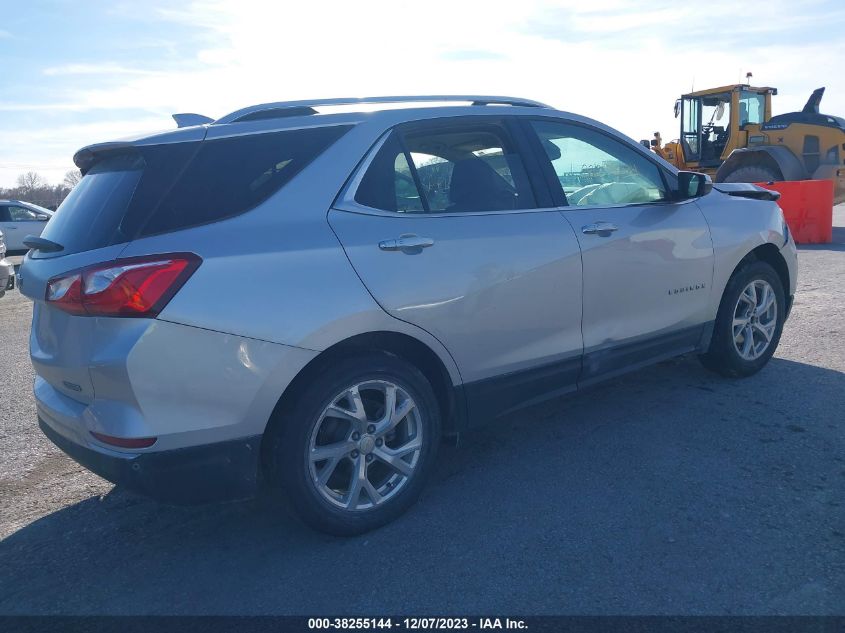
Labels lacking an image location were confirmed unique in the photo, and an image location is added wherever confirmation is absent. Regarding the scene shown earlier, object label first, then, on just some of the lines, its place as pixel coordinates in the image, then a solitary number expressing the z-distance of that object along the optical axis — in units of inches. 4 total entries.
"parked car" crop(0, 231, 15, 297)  380.2
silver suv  112.2
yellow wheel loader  618.2
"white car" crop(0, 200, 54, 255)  708.7
